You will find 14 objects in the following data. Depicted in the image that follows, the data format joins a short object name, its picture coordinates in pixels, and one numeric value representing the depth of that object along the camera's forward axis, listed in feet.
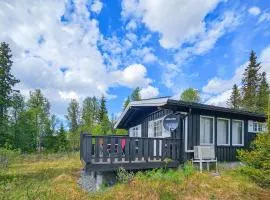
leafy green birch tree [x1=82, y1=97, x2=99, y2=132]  106.83
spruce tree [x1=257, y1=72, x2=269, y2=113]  83.38
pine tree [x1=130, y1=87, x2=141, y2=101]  101.63
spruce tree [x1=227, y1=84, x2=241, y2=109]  97.83
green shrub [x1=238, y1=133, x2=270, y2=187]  22.82
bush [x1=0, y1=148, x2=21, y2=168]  37.44
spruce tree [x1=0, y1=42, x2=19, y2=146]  46.98
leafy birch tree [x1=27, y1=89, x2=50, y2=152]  102.75
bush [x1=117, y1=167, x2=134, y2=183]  20.33
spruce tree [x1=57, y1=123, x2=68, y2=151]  102.82
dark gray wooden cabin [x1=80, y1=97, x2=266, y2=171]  21.85
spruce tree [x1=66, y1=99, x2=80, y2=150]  113.93
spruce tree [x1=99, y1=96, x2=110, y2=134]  78.18
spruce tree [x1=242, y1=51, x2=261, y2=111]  86.71
